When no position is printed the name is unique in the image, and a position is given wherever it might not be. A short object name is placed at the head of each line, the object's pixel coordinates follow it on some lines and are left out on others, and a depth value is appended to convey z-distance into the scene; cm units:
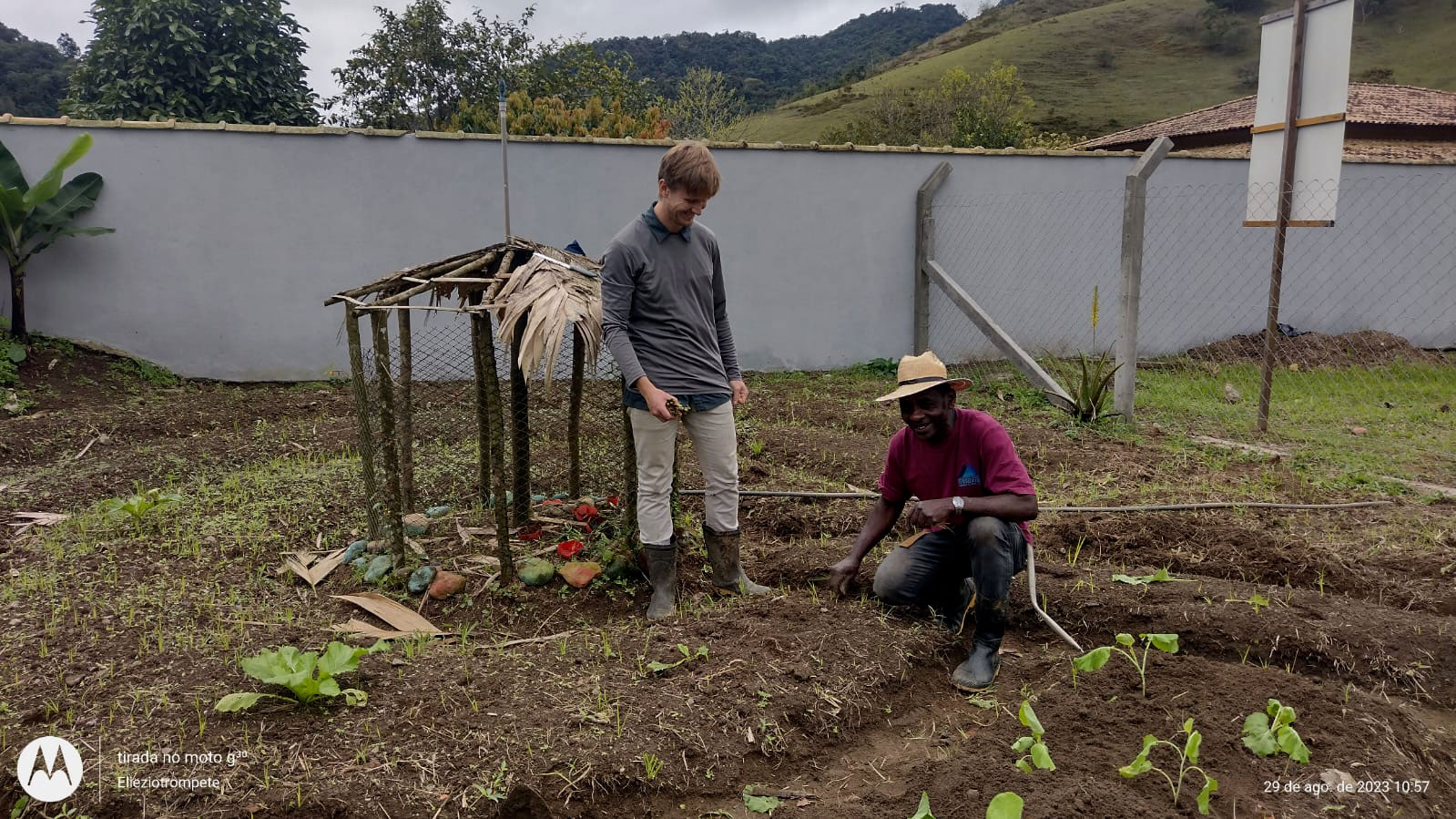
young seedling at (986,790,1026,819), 208
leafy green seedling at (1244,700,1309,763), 244
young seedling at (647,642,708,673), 314
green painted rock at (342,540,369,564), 414
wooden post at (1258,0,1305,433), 621
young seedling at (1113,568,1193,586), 364
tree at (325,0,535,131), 1661
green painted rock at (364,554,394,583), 390
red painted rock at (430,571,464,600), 378
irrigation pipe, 463
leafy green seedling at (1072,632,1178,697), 288
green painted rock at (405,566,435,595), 383
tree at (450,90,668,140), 1398
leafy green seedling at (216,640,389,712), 273
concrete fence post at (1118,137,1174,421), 681
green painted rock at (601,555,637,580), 389
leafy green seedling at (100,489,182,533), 453
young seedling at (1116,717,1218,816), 237
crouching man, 306
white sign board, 598
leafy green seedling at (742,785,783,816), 247
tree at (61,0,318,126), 1066
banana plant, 762
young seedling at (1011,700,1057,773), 240
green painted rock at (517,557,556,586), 381
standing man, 328
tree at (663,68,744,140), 2334
